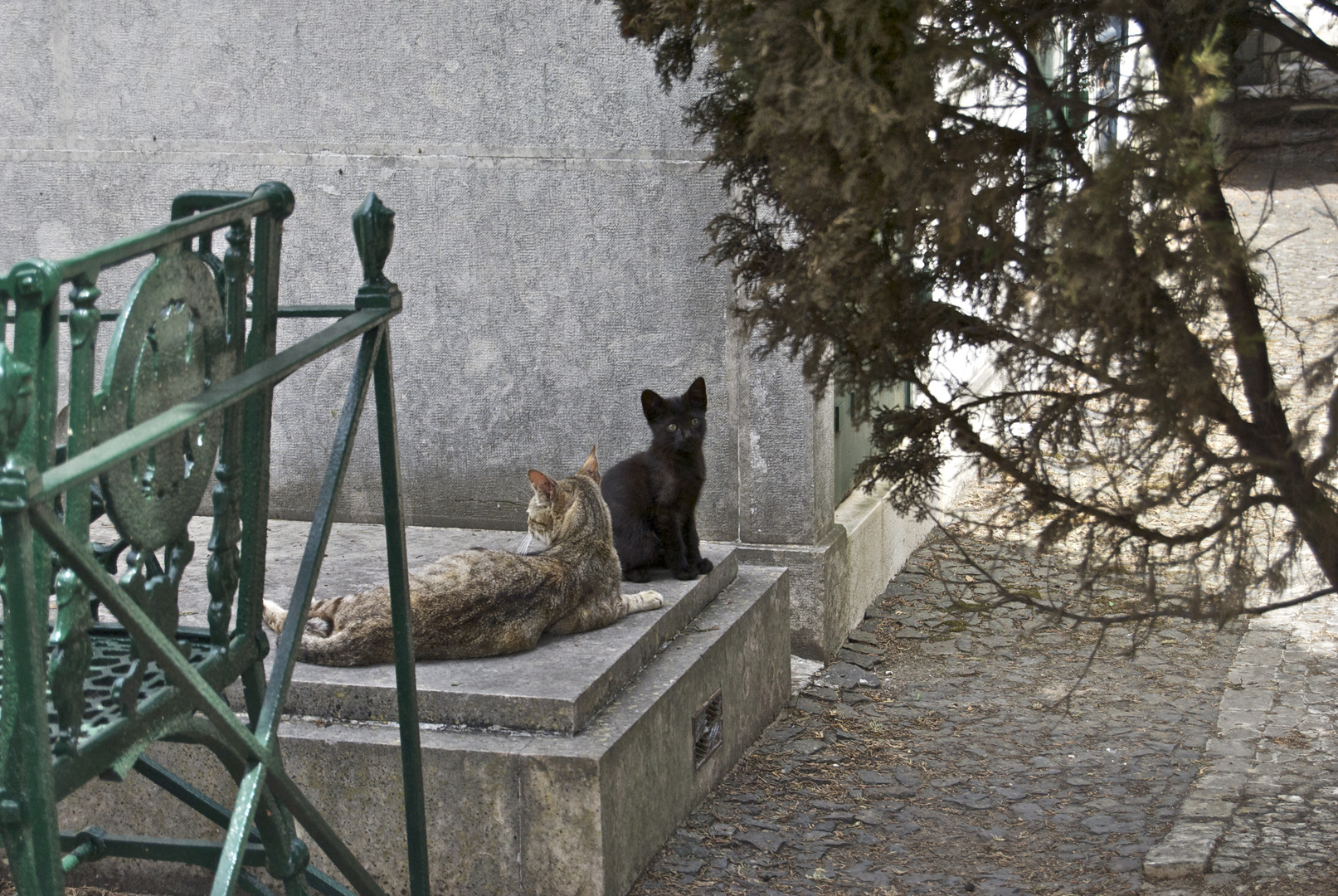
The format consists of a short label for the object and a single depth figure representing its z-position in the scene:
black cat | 4.94
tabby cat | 4.04
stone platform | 3.74
